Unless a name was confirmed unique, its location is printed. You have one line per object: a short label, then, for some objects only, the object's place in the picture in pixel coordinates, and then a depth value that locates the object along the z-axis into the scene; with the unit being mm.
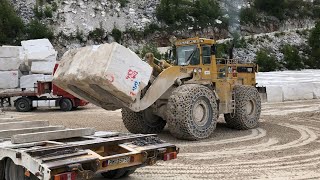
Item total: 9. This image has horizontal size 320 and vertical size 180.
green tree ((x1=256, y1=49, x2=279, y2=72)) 39375
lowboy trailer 5512
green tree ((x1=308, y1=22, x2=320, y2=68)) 43188
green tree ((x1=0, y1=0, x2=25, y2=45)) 40156
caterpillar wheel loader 11344
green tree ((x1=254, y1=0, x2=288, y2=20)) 57881
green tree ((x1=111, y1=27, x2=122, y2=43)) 42875
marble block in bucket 8711
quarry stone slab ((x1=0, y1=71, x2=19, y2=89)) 24547
